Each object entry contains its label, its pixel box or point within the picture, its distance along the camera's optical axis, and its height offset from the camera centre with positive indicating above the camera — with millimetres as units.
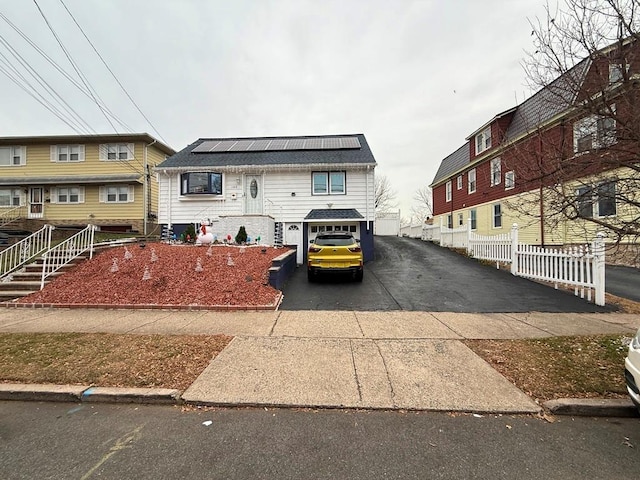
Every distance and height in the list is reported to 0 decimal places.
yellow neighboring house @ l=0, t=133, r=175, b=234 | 21500 +3857
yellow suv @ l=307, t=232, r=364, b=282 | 10117 -536
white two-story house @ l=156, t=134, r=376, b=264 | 16094 +2385
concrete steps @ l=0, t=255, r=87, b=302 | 8391 -1100
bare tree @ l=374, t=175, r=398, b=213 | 50031 +6100
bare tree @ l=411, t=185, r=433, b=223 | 54469 +4461
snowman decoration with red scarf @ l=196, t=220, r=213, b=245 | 12438 +99
